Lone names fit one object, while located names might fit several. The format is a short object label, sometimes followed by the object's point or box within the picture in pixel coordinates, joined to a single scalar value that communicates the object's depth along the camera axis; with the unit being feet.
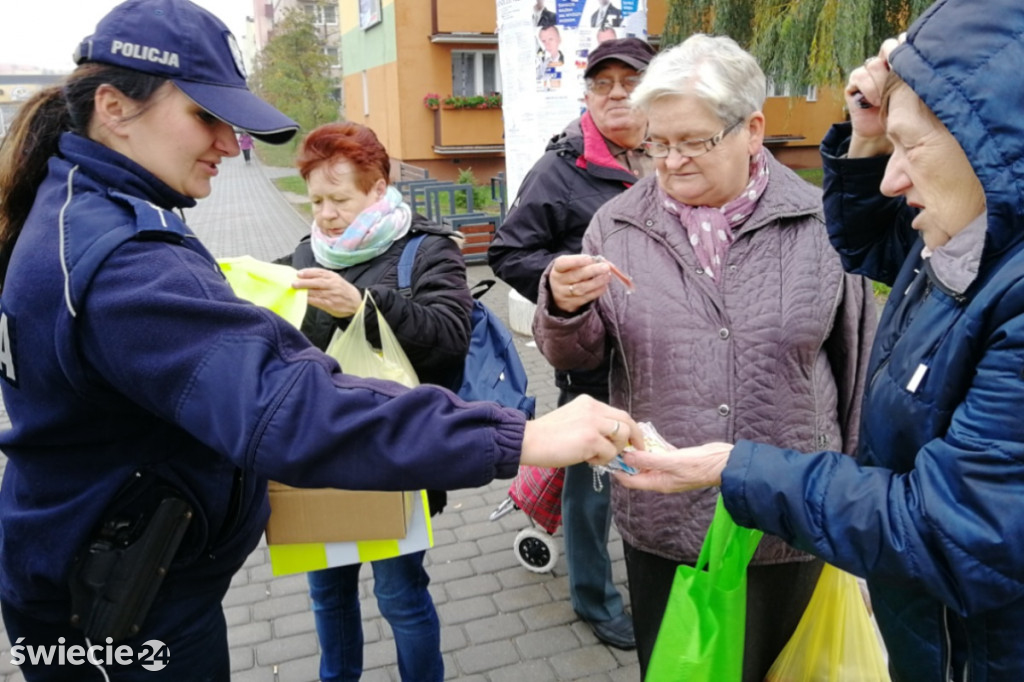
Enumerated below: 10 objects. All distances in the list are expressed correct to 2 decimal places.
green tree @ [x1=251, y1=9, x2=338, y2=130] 108.17
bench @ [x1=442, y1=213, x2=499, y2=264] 39.29
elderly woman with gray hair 7.04
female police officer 4.91
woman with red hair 9.22
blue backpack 9.51
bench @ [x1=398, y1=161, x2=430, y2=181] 59.72
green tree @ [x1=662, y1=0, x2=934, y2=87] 30.83
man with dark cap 11.19
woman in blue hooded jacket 4.30
